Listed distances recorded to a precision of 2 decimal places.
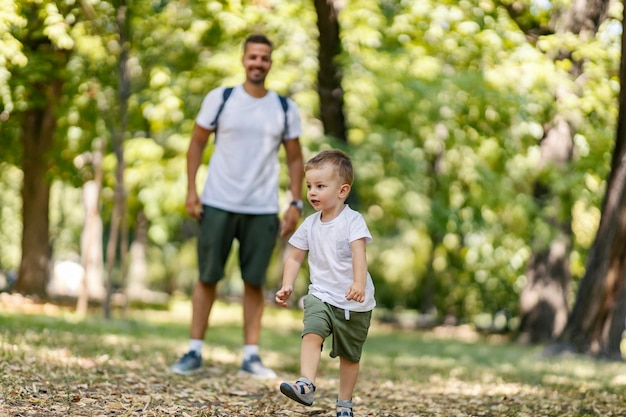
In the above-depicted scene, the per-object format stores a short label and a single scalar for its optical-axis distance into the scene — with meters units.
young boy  8.28
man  11.50
